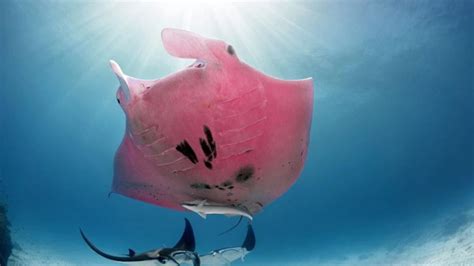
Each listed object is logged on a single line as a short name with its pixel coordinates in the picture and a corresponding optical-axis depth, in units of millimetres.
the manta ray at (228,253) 6988
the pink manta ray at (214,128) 1671
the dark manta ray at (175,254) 4566
